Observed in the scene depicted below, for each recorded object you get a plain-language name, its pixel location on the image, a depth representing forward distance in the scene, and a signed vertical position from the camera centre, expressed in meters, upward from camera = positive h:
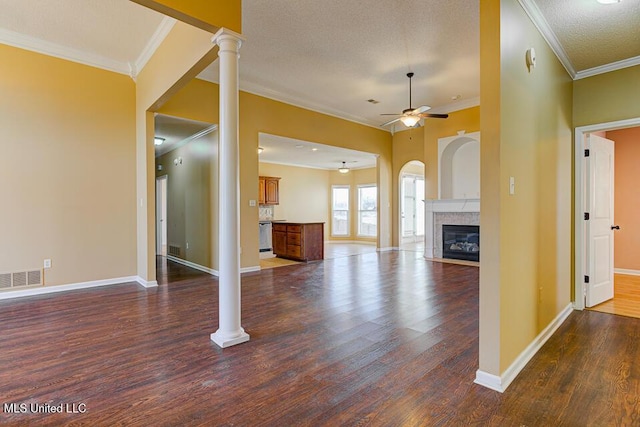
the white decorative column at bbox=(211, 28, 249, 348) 2.72 +0.14
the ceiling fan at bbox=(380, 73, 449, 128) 5.05 +1.52
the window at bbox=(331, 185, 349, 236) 11.93 +0.01
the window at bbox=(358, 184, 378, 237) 11.38 +0.03
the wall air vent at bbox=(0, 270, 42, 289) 4.01 -0.82
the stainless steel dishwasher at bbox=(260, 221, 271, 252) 9.07 -0.68
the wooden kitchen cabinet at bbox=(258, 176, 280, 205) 9.74 +0.67
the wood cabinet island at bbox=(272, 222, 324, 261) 7.19 -0.67
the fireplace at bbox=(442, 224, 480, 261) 6.59 -0.67
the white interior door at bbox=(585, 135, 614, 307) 3.67 -0.13
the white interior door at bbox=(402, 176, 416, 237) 10.95 +0.16
